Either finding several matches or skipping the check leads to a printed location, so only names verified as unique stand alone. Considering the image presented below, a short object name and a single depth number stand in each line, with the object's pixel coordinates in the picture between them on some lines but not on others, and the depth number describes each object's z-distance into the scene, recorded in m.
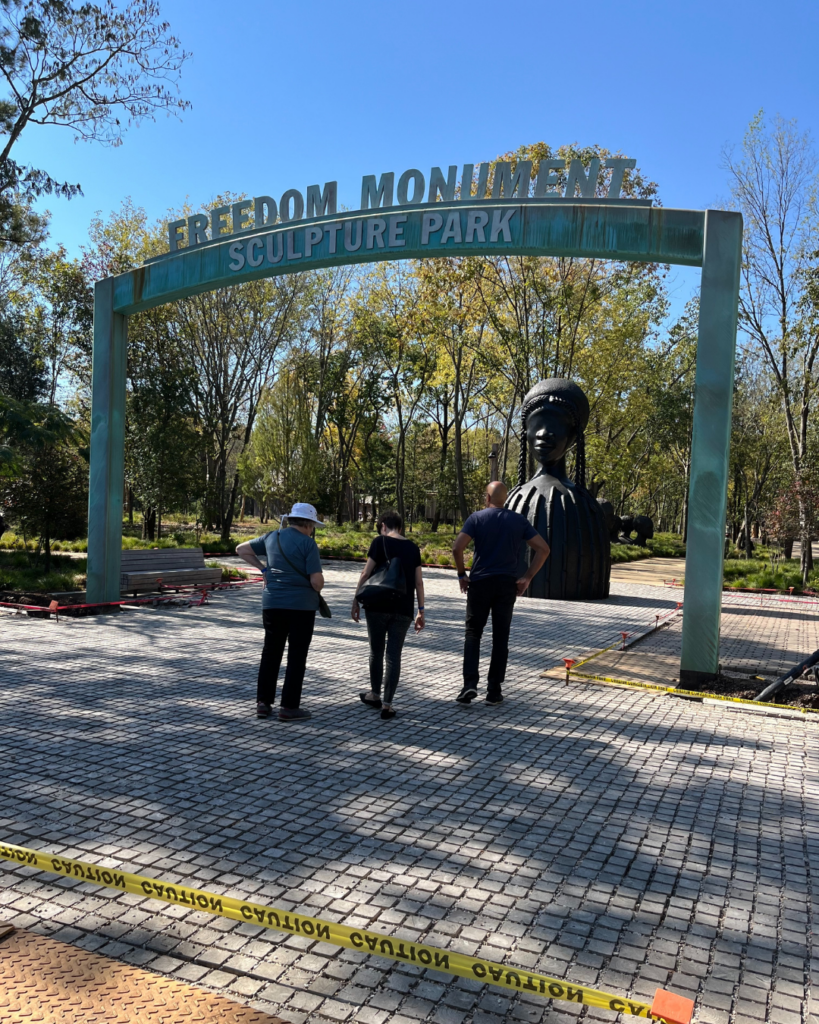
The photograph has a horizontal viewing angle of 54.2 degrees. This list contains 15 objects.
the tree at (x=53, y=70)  15.20
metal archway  8.00
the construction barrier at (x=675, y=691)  7.14
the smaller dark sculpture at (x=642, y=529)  36.12
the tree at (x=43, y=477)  13.47
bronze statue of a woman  14.78
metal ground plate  2.60
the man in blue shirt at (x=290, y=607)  6.15
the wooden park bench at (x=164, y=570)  13.13
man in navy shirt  6.89
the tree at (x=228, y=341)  26.19
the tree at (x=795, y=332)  20.92
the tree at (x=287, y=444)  34.97
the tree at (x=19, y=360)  30.72
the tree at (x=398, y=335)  34.59
